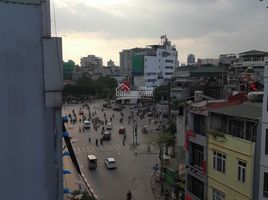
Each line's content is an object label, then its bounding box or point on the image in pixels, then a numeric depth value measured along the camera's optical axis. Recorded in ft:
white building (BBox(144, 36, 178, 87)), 342.85
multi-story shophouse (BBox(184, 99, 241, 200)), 58.49
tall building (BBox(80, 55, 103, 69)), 560.61
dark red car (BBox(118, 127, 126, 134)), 162.91
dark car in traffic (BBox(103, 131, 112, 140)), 149.54
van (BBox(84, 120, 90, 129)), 178.83
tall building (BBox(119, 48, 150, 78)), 495.41
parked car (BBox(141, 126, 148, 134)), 161.21
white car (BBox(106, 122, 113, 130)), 171.96
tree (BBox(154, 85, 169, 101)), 240.73
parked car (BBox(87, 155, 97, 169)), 103.04
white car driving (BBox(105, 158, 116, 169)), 102.24
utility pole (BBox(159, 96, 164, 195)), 84.06
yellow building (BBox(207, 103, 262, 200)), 48.21
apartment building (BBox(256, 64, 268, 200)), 44.70
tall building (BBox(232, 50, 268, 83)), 200.64
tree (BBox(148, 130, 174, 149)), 101.50
